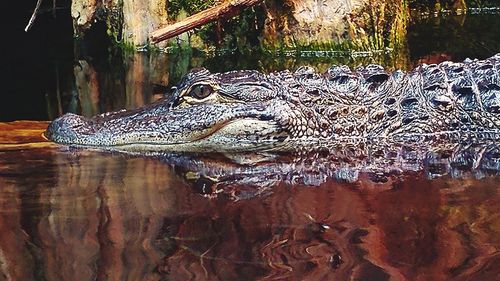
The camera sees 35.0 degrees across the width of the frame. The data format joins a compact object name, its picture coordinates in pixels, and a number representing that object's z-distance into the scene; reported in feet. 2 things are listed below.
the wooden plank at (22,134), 16.43
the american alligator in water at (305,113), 16.38
